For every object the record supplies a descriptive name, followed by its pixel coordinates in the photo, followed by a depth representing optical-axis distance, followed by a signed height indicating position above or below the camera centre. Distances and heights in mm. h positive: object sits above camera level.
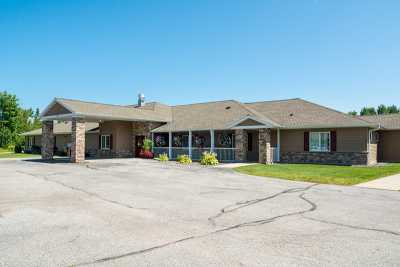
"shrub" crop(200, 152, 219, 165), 23956 -1349
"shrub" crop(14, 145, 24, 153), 45625 -1108
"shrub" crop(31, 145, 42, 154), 42219 -1039
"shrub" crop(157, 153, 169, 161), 27266 -1305
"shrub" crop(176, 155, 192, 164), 25148 -1379
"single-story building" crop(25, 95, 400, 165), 23547 +804
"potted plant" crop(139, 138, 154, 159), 29656 -751
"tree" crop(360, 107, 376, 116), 94562 +8984
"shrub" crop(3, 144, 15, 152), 55594 -1138
